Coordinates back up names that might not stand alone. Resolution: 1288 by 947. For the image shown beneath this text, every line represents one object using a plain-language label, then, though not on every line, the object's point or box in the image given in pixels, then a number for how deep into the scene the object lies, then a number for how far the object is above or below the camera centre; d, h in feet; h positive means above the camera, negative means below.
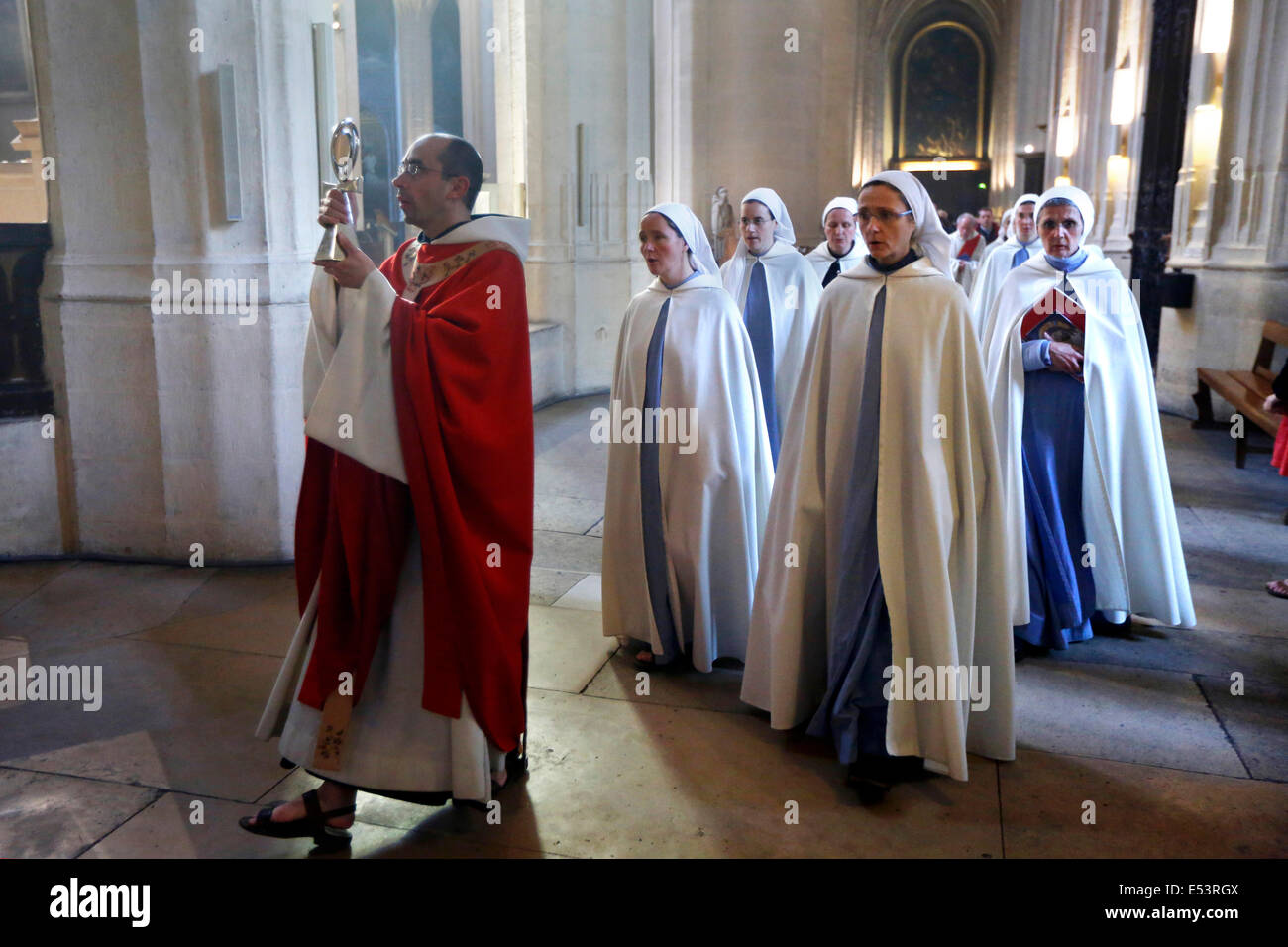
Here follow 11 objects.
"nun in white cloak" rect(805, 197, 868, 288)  21.15 -0.22
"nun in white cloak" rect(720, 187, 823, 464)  18.37 -1.08
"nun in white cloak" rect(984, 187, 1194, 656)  15.46 -3.03
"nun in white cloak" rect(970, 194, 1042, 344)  23.13 -0.56
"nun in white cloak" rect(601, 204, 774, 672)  14.49 -3.09
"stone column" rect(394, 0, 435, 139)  57.57 +8.84
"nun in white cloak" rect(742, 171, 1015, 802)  11.15 -2.95
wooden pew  24.66 -3.76
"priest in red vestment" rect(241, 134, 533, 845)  9.70 -2.58
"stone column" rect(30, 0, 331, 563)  17.57 -0.51
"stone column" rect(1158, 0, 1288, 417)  30.30 +0.77
